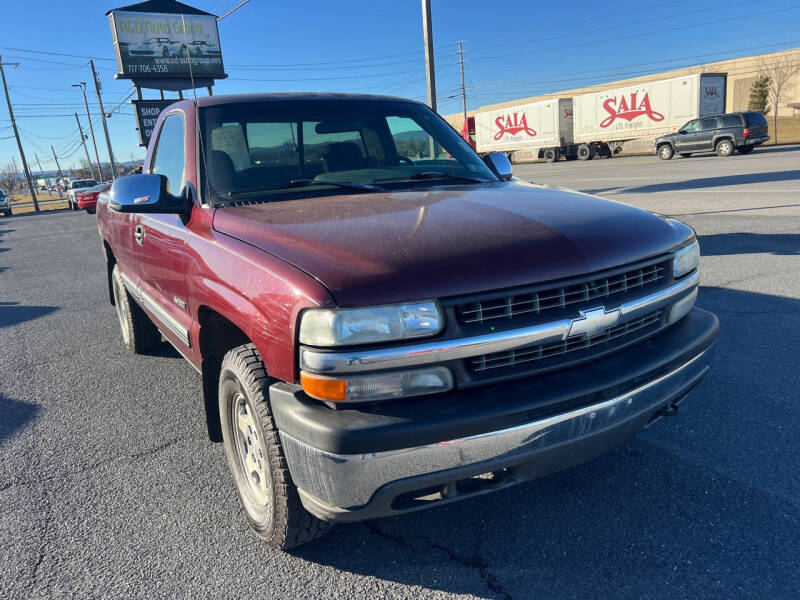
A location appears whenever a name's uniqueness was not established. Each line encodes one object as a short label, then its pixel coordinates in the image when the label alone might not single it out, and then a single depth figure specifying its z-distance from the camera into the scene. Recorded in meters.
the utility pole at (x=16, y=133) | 41.80
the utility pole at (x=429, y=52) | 12.73
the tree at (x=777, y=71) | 52.22
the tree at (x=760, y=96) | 51.16
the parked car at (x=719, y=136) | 25.38
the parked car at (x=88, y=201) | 27.19
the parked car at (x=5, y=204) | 34.97
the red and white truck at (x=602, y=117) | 31.23
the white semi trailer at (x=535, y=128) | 37.81
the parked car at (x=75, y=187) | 34.88
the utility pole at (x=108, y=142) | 48.63
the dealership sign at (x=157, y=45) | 28.64
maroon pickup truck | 1.79
